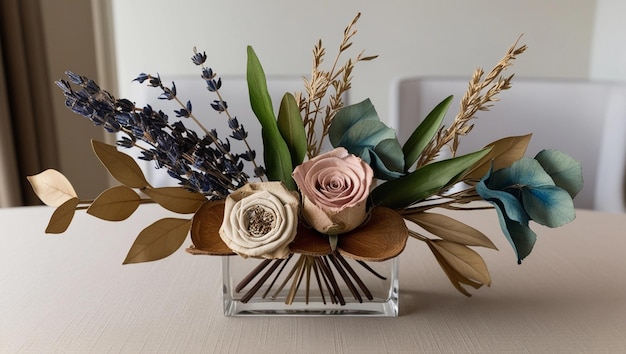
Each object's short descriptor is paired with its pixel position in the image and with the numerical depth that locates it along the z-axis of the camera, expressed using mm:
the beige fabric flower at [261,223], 547
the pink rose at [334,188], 557
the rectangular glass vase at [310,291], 664
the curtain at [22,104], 1806
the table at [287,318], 610
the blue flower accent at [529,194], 562
